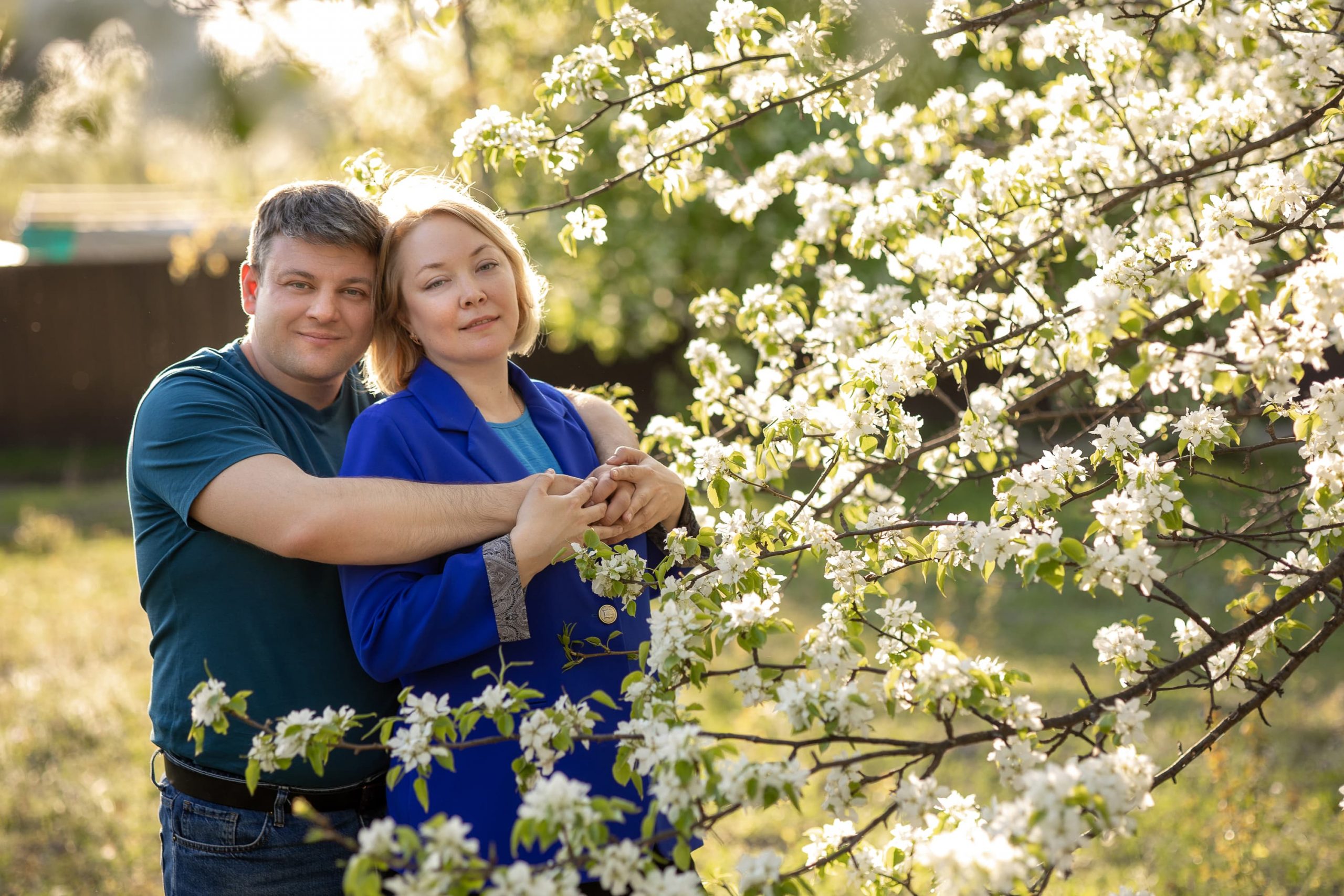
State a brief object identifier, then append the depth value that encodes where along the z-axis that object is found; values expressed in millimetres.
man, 2729
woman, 2710
